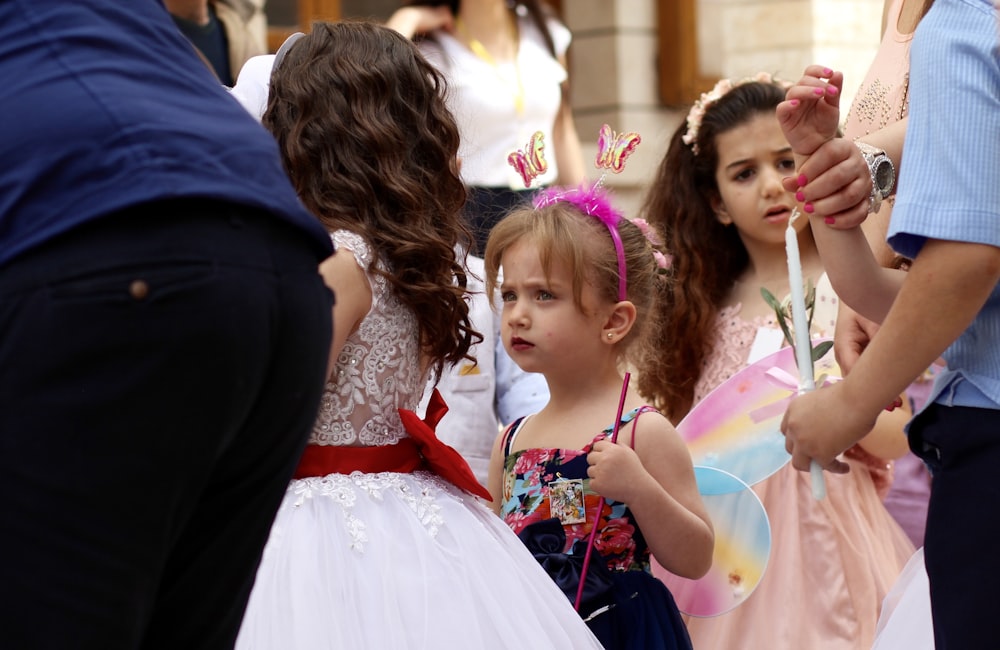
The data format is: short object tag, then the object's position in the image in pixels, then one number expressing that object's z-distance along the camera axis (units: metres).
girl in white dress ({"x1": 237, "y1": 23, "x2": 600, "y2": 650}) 4.51
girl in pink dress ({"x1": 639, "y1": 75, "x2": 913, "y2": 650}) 6.60
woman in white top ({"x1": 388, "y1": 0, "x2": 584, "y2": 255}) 9.71
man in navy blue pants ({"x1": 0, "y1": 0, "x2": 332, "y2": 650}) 2.67
